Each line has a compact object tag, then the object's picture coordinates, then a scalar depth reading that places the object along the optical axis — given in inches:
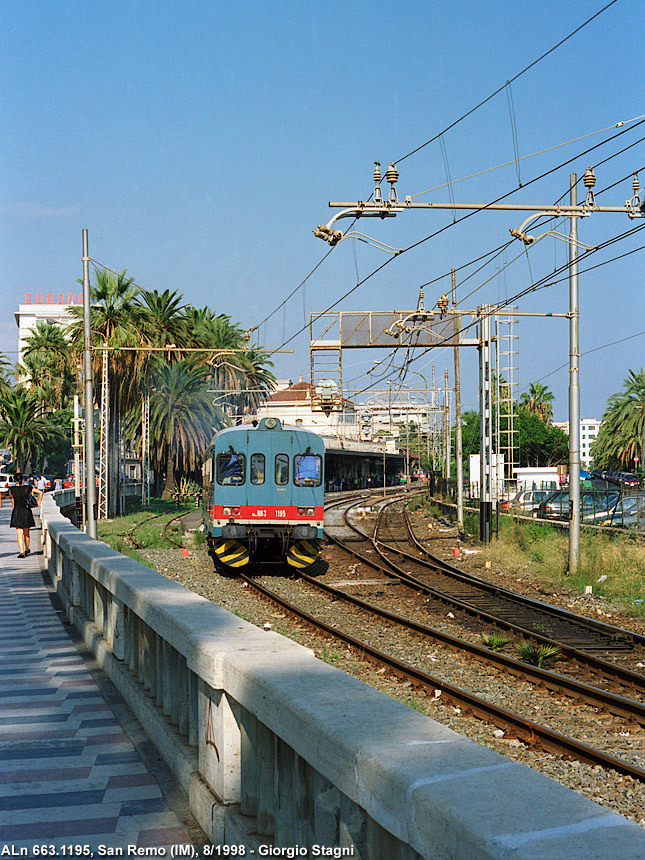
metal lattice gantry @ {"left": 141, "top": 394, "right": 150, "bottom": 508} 1630.2
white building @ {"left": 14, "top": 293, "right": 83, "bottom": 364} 6269.7
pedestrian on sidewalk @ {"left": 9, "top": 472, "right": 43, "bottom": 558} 709.5
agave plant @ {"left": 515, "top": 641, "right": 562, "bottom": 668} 446.0
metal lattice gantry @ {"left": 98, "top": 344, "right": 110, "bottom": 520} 1363.6
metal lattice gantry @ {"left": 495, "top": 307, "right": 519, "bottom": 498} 1350.4
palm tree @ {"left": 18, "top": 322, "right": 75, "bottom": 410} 2864.2
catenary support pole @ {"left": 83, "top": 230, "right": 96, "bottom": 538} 863.7
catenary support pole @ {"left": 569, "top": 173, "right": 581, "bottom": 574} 737.6
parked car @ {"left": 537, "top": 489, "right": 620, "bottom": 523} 1127.0
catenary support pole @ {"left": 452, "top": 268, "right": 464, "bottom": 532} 1215.6
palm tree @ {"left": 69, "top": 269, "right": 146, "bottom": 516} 1481.3
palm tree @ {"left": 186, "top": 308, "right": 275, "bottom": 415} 2139.5
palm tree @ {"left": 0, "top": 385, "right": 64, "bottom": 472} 2672.2
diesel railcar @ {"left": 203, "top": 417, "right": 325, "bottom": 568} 794.2
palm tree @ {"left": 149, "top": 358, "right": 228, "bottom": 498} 2031.3
